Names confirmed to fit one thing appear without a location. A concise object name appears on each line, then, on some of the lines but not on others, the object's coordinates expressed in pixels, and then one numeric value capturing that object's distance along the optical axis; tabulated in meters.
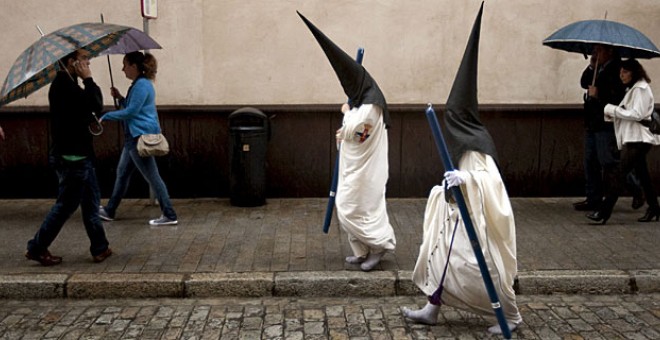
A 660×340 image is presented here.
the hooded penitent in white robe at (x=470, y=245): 5.04
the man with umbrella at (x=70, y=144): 6.45
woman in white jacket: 8.03
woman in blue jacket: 7.89
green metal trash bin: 8.93
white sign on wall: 8.39
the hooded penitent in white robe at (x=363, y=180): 6.40
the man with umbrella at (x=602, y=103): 8.39
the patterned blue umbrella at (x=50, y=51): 5.77
